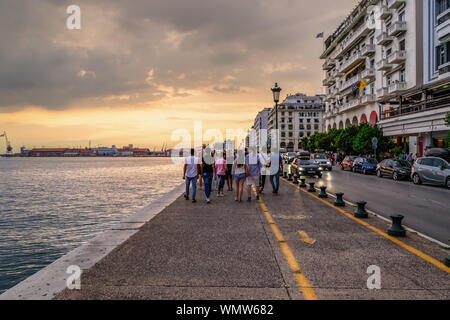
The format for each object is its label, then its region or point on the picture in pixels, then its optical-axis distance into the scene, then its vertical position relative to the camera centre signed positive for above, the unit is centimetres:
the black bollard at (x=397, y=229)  667 -162
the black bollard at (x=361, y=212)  869 -166
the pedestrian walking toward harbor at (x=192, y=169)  1192 -66
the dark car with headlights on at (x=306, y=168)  2419 -135
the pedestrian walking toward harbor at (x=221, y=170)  1345 -79
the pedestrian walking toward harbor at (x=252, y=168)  1184 -64
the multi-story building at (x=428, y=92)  2777 +520
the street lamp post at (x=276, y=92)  2050 +355
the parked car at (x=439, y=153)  2058 -31
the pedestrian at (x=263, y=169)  1418 -83
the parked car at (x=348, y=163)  3283 -137
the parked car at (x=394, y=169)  2225 -143
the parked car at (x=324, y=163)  3266 -135
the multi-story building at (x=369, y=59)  3588 +1258
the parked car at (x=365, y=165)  2808 -141
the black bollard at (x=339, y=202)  1063 -169
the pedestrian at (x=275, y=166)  1380 -67
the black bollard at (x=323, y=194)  1270 -171
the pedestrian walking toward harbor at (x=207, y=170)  1162 -69
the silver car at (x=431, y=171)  1747 -129
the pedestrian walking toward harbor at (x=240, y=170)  1187 -71
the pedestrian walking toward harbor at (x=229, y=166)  1609 -77
